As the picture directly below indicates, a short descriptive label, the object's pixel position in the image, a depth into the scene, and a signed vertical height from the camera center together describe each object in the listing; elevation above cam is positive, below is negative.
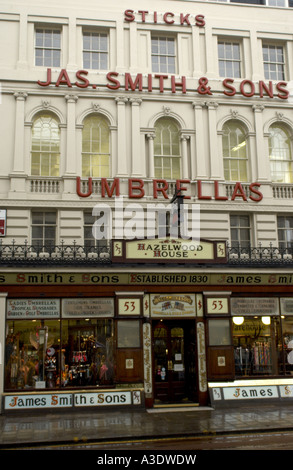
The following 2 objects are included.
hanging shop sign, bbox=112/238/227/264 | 18.91 +3.56
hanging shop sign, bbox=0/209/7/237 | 20.70 +5.16
